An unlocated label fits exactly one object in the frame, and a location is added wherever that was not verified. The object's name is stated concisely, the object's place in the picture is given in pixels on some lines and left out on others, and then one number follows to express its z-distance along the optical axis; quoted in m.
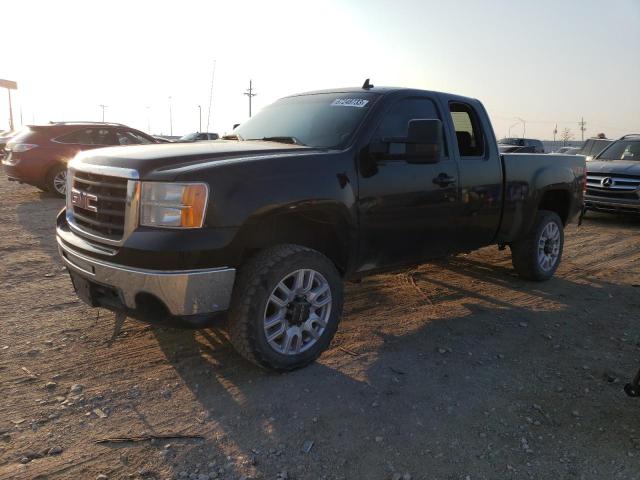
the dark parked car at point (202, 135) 21.13
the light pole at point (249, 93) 56.56
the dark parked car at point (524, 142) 22.99
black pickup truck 3.01
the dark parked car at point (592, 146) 14.62
